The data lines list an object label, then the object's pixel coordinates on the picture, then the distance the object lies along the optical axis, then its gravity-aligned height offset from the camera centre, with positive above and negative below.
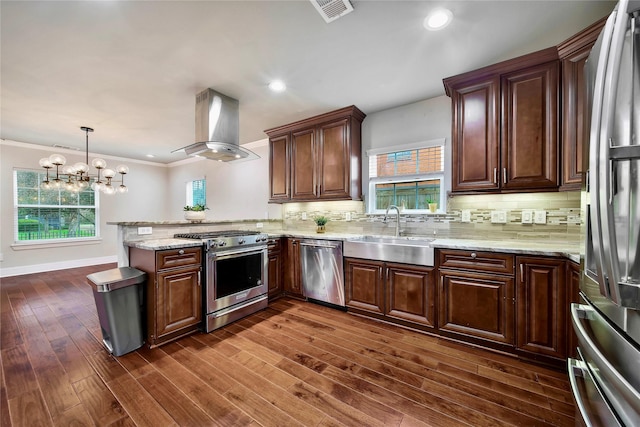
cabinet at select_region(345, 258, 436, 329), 2.51 -0.83
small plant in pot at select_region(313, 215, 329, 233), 3.72 -0.15
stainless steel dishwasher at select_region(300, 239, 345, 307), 3.09 -0.73
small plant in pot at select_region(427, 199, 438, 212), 3.05 +0.07
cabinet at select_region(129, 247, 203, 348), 2.28 -0.72
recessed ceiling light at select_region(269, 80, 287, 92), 2.76 +1.40
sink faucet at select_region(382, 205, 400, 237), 3.14 -0.05
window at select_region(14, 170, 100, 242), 5.04 +0.05
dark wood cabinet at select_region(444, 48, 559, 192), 2.18 +0.79
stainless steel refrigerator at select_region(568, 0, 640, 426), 0.70 +0.02
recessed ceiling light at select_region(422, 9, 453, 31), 1.78 +1.39
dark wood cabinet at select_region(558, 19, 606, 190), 1.91 +0.84
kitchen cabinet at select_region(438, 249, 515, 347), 2.14 -0.74
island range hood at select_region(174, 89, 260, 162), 2.89 +1.01
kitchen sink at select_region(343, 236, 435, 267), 2.48 -0.40
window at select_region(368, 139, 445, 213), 3.12 +0.45
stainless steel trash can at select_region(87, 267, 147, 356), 2.14 -0.81
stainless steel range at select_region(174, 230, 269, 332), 2.61 -0.69
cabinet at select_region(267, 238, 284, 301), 3.43 -0.76
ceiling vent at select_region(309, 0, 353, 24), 1.69 +1.39
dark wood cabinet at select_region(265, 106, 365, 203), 3.43 +0.79
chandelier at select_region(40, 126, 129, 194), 3.51 +0.63
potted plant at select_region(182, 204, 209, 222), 3.10 +0.00
